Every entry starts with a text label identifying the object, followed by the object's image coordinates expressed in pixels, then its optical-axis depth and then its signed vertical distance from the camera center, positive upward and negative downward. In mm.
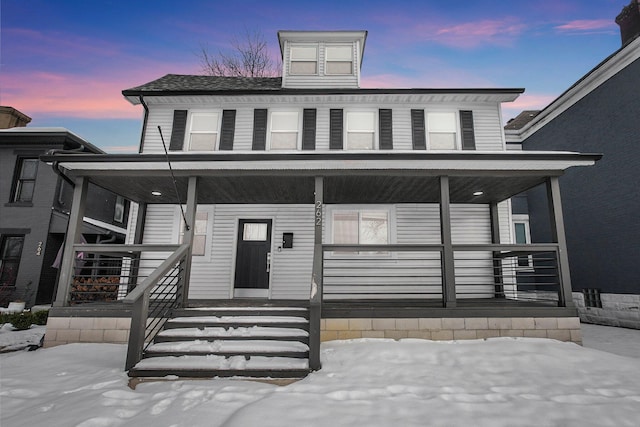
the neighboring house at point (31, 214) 10688 +1693
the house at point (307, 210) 5254 +1501
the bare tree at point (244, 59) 18312 +12436
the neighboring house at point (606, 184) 8609 +2792
